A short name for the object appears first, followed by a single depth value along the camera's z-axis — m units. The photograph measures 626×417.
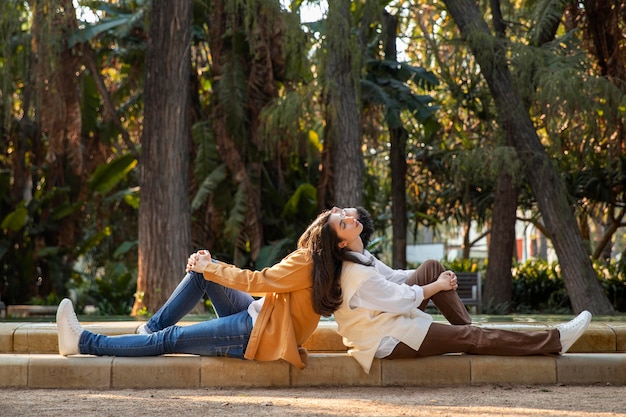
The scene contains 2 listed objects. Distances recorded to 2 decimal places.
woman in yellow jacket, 5.88
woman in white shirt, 5.91
